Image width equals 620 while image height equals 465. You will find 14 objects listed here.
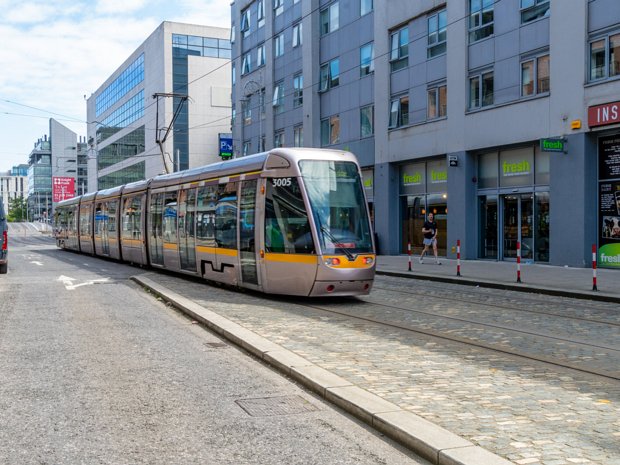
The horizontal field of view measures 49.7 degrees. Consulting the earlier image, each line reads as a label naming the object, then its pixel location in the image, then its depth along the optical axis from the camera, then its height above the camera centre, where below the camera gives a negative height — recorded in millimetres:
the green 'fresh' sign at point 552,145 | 19453 +2449
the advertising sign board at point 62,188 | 86625 +5630
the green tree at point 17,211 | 157625 +4927
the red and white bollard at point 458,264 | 18234 -961
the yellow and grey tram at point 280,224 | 12000 +125
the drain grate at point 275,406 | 5277 -1430
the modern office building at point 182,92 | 66000 +14114
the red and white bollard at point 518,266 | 16312 -922
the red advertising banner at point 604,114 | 18359 +3206
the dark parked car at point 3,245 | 19062 -385
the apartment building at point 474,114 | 19594 +4275
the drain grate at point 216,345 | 8109 -1409
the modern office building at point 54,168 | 87750 +13485
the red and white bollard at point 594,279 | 14312 -1082
